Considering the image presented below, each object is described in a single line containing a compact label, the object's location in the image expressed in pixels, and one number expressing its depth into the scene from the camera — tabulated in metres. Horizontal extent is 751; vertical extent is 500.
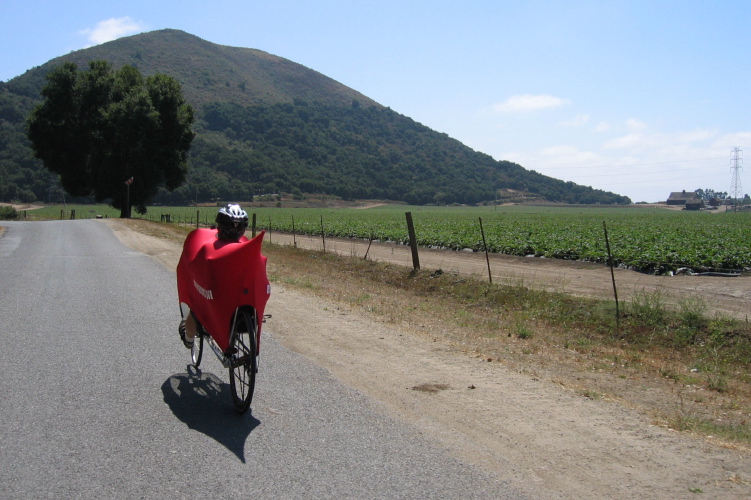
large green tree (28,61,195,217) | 48.41
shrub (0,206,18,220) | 57.97
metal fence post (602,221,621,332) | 10.04
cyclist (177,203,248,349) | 5.55
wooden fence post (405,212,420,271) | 15.88
